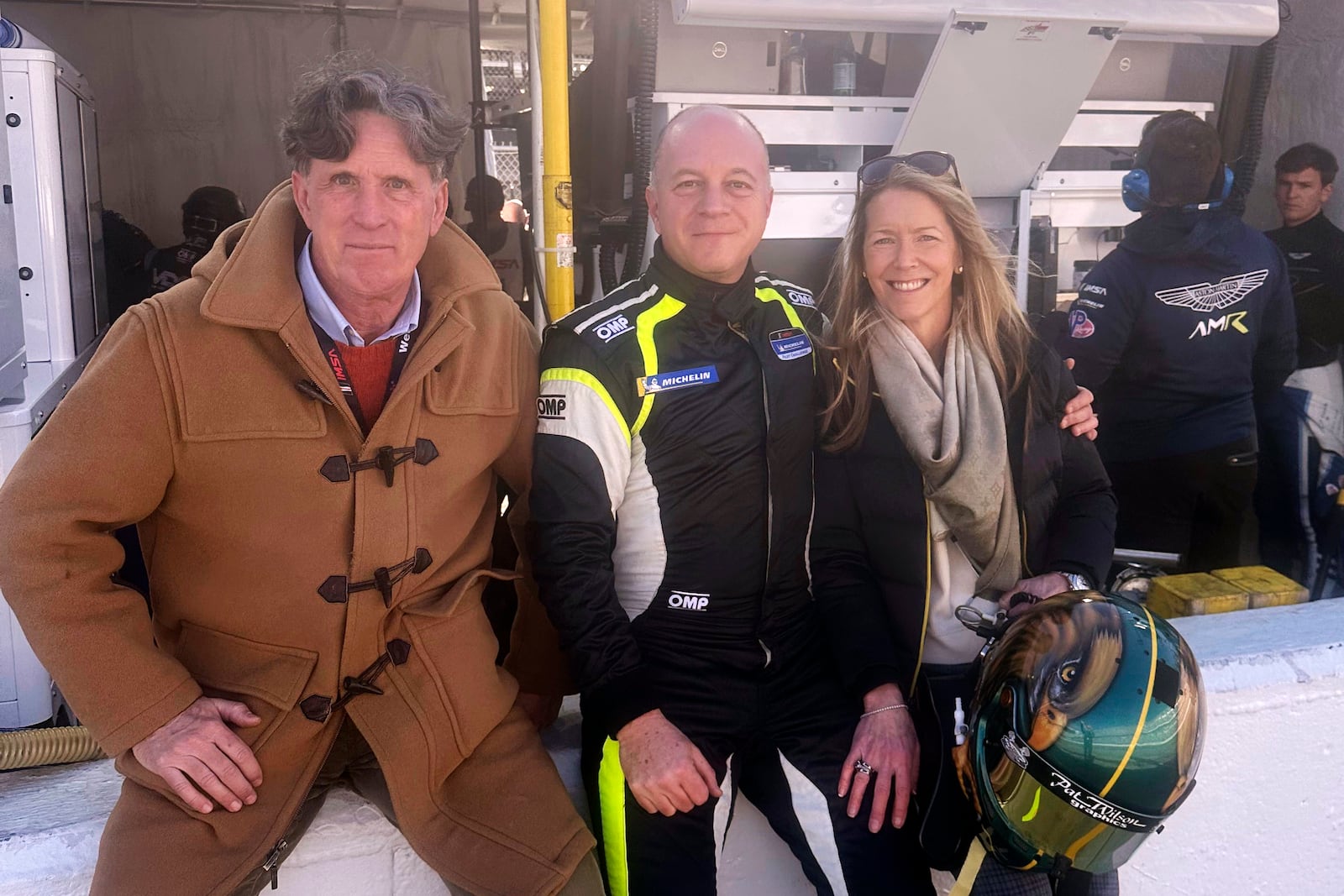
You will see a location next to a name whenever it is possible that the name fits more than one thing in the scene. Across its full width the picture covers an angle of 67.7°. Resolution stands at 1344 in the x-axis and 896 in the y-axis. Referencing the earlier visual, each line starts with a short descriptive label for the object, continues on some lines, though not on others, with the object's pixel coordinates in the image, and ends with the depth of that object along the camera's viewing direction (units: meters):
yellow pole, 3.15
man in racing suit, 1.91
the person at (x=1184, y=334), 3.26
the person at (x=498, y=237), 5.91
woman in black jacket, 2.10
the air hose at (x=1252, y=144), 4.30
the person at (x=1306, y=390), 4.17
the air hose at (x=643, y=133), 3.40
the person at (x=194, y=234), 5.22
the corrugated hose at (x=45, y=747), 2.10
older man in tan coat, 1.60
